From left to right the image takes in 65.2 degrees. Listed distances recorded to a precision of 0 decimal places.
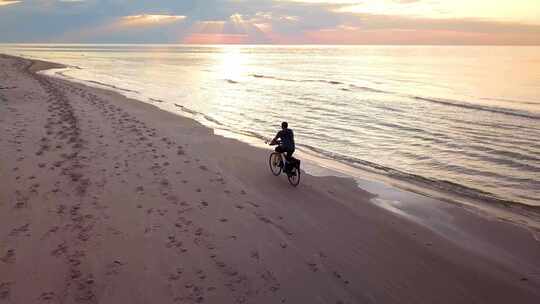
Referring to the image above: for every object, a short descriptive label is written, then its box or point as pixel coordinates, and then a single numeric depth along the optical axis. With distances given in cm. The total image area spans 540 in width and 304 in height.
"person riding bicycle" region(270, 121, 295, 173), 1409
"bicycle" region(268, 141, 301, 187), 1395
